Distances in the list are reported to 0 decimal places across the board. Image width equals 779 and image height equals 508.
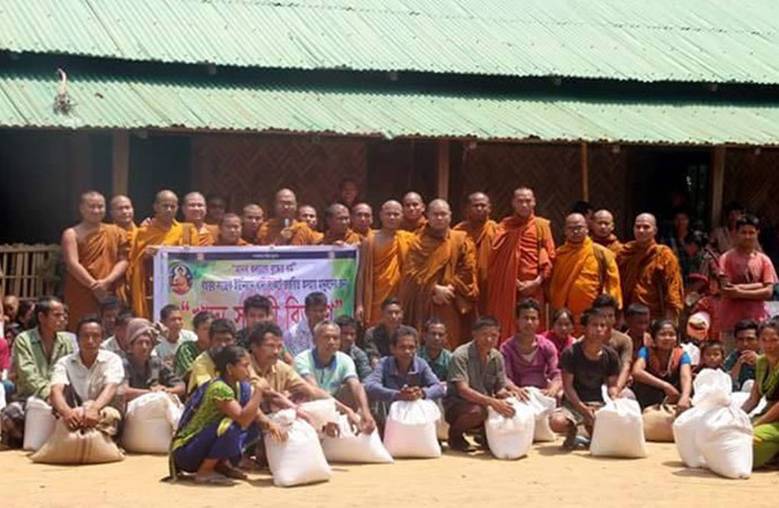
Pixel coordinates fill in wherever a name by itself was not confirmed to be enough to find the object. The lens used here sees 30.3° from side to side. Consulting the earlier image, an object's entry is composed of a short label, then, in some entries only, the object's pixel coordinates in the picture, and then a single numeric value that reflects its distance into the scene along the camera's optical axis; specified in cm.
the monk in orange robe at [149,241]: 1033
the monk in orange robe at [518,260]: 1106
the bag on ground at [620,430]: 897
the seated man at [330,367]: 890
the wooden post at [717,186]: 1389
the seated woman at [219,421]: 790
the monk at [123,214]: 1040
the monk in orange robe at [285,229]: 1088
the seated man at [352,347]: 938
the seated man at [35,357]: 889
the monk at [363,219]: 1102
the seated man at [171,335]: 942
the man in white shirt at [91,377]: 849
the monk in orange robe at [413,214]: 1098
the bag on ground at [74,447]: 834
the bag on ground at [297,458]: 792
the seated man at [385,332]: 973
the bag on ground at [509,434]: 895
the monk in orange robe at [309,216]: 1109
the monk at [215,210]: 1145
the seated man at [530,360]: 962
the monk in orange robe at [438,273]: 1064
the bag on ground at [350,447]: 861
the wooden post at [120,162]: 1180
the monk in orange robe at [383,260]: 1071
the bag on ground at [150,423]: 877
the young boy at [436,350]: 947
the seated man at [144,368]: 903
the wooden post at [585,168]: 1309
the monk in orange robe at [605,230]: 1148
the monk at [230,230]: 1051
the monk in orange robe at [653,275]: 1127
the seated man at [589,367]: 934
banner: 1041
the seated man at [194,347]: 912
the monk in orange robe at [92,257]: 1019
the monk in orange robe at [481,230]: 1097
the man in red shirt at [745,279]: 1117
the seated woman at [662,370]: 969
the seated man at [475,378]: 915
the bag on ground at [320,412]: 852
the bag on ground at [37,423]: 870
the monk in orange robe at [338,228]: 1082
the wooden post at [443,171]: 1263
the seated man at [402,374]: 908
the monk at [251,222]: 1086
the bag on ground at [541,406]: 934
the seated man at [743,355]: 1010
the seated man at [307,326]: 970
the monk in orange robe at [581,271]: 1102
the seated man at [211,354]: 823
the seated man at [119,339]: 921
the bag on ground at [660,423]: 970
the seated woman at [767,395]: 867
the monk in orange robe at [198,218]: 1059
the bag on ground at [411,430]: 887
